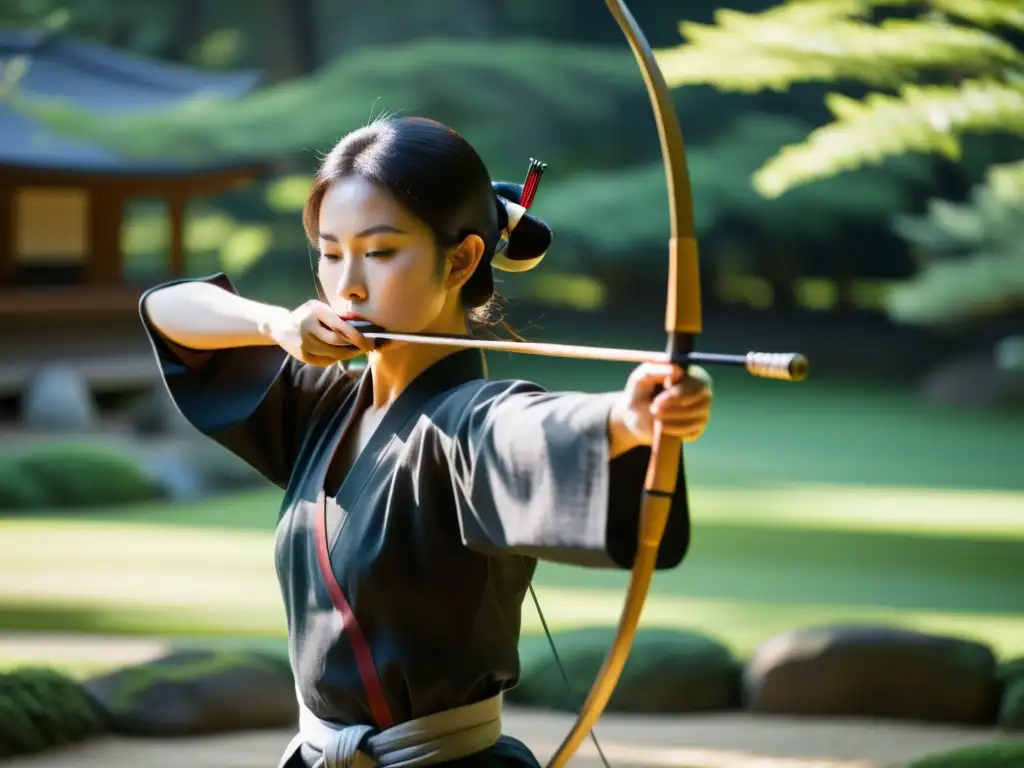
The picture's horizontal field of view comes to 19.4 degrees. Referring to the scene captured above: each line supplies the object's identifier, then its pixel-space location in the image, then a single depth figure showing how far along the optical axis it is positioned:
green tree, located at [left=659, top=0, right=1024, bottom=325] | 10.13
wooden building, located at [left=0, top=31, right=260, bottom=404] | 20.09
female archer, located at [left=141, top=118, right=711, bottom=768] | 2.90
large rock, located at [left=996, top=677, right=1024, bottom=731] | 7.84
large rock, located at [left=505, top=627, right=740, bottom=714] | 8.12
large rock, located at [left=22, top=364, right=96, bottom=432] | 19.30
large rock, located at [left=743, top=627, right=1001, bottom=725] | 7.96
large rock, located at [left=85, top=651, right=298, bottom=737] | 7.45
